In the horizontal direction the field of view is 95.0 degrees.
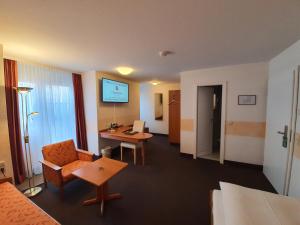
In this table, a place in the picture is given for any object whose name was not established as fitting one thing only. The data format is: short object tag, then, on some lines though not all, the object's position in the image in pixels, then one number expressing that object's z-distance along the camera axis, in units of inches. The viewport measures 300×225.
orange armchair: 83.6
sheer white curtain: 106.9
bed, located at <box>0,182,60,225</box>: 47.1
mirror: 243.3
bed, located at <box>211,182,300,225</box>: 41.2
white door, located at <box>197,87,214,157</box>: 143.2
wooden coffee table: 72.4
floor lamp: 89.1
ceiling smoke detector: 88.4
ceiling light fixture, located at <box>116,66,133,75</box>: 123.0
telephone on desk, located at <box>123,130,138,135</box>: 139.0
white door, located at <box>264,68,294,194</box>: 78.8
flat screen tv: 142.6
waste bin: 139.4
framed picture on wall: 116.0
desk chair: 134.4
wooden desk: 125.7
